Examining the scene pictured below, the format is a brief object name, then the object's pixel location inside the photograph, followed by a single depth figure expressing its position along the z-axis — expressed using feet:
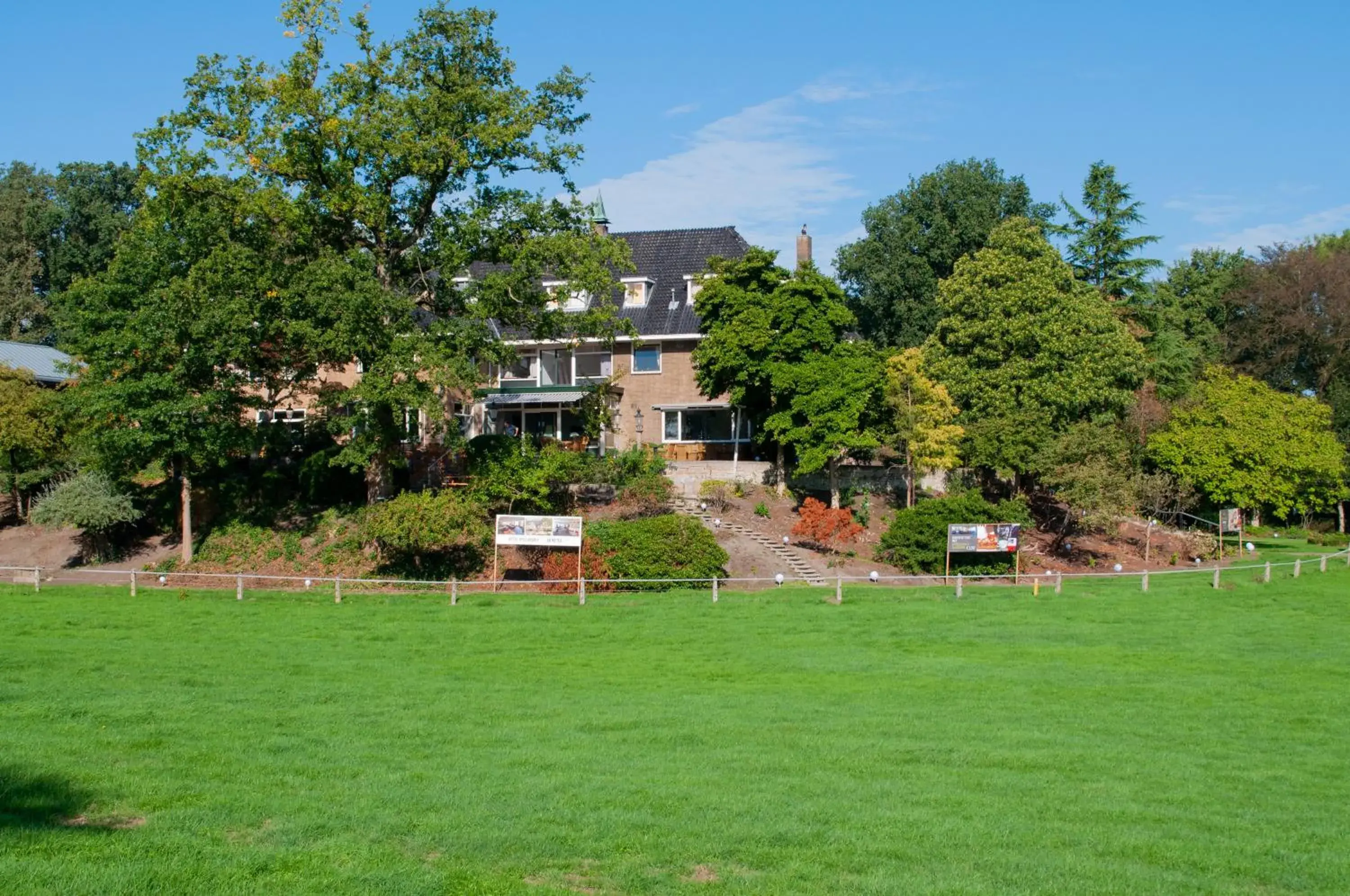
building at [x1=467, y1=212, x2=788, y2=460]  169.37
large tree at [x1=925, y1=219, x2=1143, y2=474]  147.74
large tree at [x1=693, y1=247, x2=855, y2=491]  144.25
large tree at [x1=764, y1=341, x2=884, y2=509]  140.67
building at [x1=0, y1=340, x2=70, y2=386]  171.63
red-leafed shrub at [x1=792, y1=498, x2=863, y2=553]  132.05
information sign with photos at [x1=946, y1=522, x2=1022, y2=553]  120.88
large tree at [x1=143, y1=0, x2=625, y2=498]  119.03
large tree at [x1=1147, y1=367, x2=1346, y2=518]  152.56
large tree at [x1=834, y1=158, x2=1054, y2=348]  190.90
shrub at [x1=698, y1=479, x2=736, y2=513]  144.87
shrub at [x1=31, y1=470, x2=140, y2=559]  132.77
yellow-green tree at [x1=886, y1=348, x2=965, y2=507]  141.08
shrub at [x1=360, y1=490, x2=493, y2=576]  117.70
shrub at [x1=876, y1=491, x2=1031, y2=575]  125.18
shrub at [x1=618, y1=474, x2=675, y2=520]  135.74
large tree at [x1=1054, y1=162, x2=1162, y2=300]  181.88
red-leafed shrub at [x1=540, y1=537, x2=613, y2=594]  112.37
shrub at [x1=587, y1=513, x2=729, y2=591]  114.52
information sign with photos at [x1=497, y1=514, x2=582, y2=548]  113.80
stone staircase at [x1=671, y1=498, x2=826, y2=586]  124.77
